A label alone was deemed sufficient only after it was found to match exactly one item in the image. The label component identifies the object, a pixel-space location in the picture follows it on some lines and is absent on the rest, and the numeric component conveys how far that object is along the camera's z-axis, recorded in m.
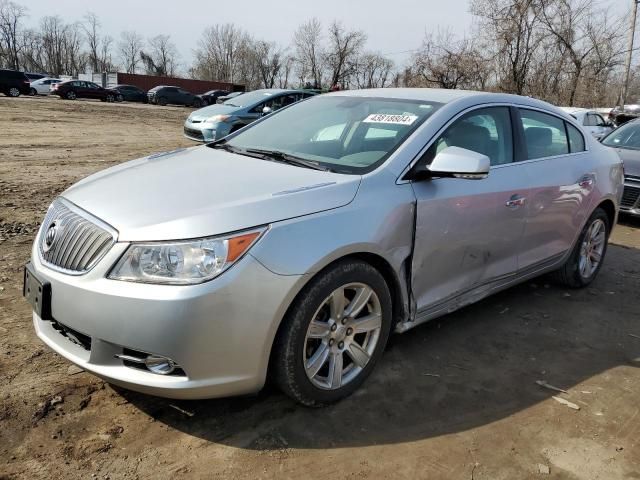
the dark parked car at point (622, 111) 16.27
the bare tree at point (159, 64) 91.49
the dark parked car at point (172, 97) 41.66
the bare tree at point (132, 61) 93.80
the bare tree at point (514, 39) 26.81
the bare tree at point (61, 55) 87.00
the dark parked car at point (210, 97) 42.97
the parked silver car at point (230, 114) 11.48
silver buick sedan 2.25
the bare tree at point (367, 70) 64.50
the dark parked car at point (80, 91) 37.03
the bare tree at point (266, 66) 76.88
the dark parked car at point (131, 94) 42.16
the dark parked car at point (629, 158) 7.29
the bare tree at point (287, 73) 72.56
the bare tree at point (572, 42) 27.58
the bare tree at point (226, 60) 80.31
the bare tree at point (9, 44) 80.62
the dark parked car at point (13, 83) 32.12
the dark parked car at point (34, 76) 45.66
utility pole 25.08
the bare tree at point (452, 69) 27.75
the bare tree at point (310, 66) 68.12
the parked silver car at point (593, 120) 12.57
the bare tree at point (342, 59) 64.25
